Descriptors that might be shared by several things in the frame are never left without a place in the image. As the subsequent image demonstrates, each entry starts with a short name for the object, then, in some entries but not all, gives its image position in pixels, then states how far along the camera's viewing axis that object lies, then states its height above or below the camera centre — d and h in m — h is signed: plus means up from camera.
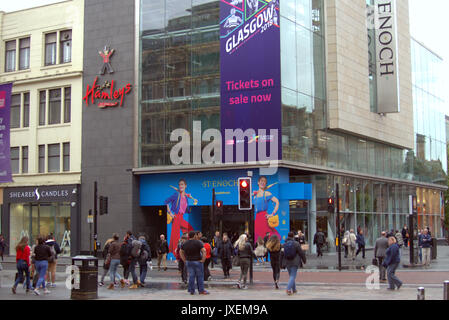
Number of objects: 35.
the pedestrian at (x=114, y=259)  20.61 -1.33
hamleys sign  39.66 +8.23
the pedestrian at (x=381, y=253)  21.92 -1.24
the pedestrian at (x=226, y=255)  24.92 -1.46
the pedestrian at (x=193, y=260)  18.08 -1.20
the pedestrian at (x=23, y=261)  19.14 -1.28
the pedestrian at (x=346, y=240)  34.62 -1.24
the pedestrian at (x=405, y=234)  45.78 -1.20
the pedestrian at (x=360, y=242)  35.59 -1.42
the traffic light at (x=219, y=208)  29.26 +0.50
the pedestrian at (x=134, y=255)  20.62 -1.20
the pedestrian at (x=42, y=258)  18.91 -1.19
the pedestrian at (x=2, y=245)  39.27 -1.63
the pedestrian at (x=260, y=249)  22.17 -1.10
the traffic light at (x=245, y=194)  22.38 +0.88
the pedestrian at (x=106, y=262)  21.19 -1.46
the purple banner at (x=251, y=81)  35.03 +7.85
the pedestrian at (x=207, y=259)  23.00 -1.55
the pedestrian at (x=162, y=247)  29.49 -1.35
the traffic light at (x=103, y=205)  32.38 +0.73
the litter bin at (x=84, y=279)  16.91 -1.63
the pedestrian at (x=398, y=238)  31.36 -1.02
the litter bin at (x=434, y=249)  33.91 -1.77
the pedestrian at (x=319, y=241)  36.22 -1.34
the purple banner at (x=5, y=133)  19.08 +2.67
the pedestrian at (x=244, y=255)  20.39 -1.20
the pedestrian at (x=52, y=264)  20.94 -1.51
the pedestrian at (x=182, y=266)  21.73 -1.71
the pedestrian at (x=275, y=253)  19.64 -1.11
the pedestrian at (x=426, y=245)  29.30 -1.30
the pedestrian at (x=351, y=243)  34.12 -1.37
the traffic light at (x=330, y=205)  30.51 +0.64
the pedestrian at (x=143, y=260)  20.85 -1.38
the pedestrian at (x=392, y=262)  18.83 -1.36
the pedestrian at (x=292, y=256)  18.11 -1.11
